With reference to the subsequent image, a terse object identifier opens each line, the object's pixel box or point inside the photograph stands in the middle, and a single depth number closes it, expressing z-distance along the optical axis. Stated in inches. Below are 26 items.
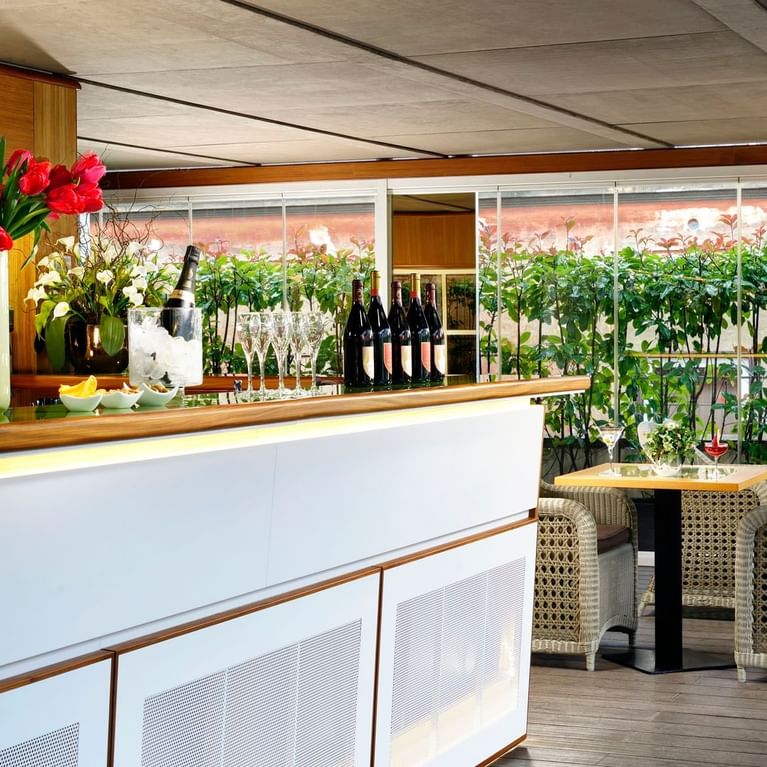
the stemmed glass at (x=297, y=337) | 130.6
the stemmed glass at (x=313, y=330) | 131.3
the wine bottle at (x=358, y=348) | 151.0
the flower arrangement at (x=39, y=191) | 100.3
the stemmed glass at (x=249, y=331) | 127.0
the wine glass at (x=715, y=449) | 228.1
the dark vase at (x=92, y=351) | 202.5
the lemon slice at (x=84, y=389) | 97.3
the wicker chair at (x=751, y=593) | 199.9
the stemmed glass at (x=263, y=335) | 127.1
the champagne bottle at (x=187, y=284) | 138.2
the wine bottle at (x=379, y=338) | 153.0
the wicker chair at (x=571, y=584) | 210.8
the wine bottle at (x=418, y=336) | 159.3
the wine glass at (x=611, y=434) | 224.5
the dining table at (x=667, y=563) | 209.0
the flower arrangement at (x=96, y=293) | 199.2
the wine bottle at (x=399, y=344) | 153.9
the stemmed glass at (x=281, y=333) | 128.5
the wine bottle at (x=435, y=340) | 161.2
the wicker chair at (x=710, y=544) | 250.7
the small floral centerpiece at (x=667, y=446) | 213.8
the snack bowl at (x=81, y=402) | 96.0
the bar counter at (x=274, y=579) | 86.7
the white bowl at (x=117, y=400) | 98.6
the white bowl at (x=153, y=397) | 104.2
